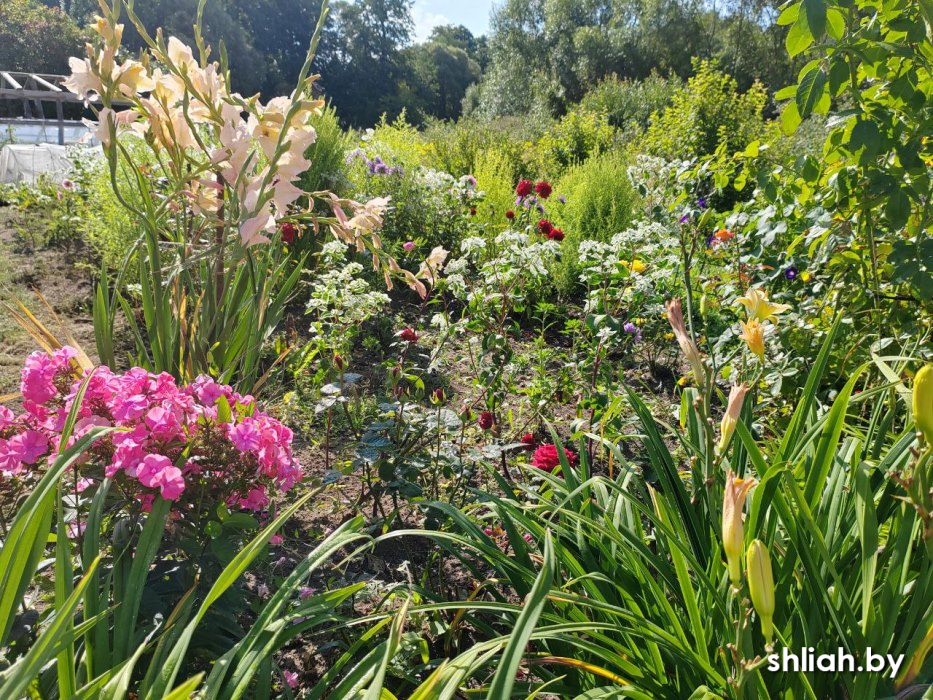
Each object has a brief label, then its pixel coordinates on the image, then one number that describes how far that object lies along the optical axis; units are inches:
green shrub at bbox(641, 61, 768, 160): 311.4
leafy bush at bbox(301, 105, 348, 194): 178.4
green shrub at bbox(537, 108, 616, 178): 347.9
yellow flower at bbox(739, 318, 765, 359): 41.2
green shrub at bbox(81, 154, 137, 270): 145.4
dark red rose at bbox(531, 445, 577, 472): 61.7
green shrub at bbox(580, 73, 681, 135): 545.0
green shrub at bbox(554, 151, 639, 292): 189.2
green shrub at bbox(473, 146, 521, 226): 208.1
